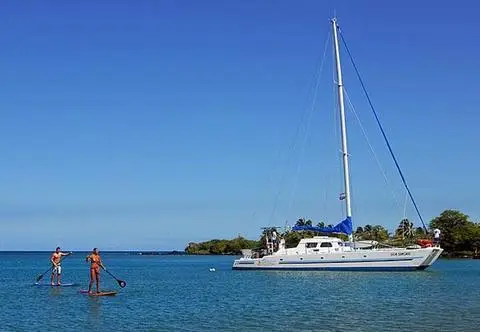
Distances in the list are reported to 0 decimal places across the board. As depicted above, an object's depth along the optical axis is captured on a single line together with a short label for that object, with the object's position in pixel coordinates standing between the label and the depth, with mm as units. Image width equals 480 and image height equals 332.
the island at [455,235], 145375
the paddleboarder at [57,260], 49500
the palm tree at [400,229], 159850
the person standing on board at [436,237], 70181
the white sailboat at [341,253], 66250
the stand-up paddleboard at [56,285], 51369
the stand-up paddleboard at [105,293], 41016
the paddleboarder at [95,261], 42281
